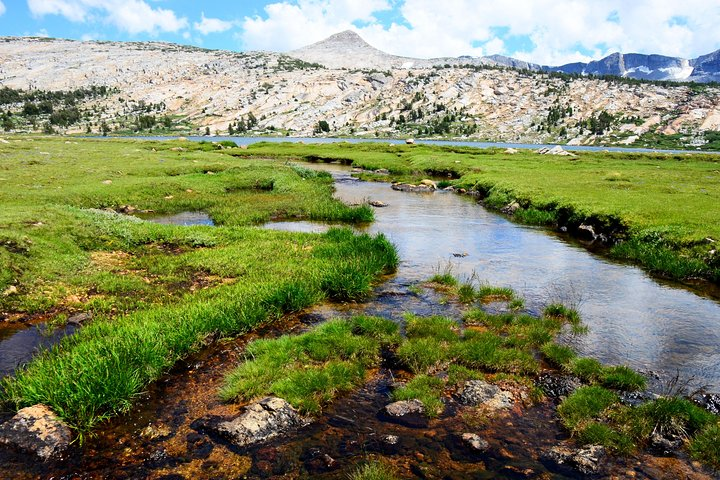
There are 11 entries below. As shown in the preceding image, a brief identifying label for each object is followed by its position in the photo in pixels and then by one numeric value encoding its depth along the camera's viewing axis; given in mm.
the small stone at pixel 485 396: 10594
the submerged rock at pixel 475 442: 8992
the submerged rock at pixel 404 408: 10172
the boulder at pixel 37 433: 8438
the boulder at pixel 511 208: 38281
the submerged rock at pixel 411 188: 51594
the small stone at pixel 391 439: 9180
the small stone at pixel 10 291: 15477
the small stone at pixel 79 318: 14059
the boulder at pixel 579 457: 8422
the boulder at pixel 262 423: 9148
